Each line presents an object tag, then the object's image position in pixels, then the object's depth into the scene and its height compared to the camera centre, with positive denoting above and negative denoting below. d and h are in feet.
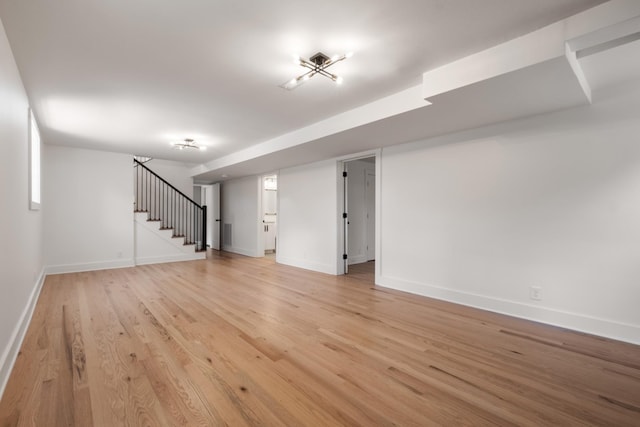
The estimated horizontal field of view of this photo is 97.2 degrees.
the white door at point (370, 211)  22.91 +0.21
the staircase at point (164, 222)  22.39 -0.83
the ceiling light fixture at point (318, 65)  8.06 +4.42
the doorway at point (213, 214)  31.71 -0.14
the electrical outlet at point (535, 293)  10.36 -2.90
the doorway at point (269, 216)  28.21 -0.30
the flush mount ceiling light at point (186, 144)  17.31 +4.32
